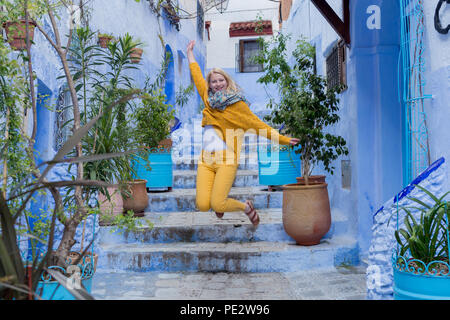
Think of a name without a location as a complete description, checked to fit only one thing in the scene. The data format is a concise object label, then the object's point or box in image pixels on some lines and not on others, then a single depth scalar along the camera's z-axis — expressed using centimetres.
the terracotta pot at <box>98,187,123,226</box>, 418
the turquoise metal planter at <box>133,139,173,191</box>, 561
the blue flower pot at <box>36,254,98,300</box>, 189
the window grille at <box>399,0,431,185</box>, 294
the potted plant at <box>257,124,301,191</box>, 557
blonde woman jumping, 356
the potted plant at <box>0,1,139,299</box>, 114
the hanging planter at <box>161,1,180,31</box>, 844
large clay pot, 378
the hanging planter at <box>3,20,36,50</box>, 269
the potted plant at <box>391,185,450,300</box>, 175
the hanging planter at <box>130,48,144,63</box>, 561
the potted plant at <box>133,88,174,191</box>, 550
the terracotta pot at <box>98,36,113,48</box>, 485
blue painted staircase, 368
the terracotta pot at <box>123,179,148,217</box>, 463
